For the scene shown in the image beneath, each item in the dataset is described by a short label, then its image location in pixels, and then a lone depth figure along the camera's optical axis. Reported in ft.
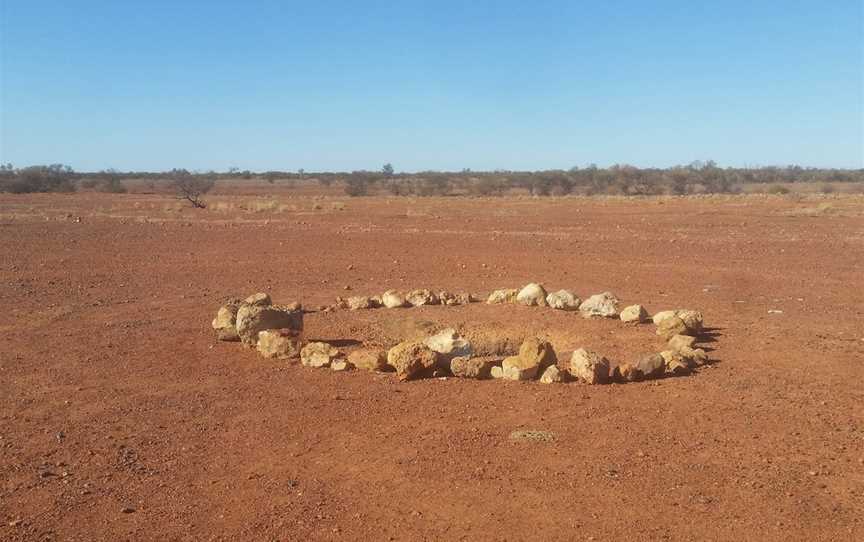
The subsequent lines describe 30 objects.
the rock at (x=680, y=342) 28.07
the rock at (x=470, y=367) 25.57
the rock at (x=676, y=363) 25.45
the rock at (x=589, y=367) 24.45
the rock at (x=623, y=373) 24.79
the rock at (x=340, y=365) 26.63
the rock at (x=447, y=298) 36.24
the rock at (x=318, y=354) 27.20
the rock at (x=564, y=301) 34.47
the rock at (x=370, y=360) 26.43
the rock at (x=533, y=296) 34.99
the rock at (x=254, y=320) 29.58
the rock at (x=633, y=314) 32.35
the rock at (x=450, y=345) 27.27
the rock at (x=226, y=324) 30.63
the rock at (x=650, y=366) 24.97
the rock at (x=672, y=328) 29.91
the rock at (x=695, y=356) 26.50
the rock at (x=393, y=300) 35.99
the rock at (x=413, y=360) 25.53
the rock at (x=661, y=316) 30.91
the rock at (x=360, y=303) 36.06
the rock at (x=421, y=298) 36.17
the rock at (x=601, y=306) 33.22
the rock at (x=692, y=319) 30.35
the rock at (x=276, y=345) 28.40
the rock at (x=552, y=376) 24.79
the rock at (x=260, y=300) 32.53
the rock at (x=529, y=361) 25.22
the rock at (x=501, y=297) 36.19
